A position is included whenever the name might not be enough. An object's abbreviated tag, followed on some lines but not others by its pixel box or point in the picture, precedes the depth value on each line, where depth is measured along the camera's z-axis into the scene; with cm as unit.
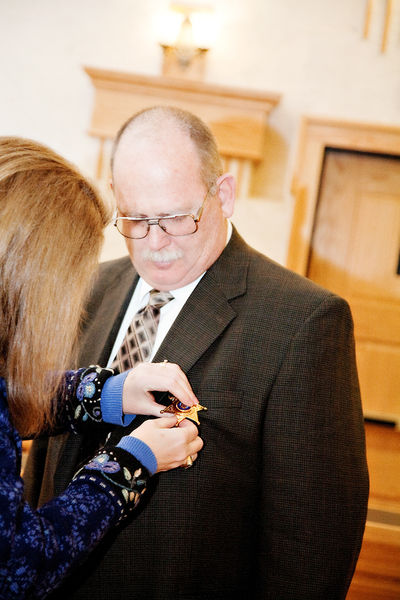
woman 78
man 120
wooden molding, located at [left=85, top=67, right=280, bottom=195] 332
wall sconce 346
